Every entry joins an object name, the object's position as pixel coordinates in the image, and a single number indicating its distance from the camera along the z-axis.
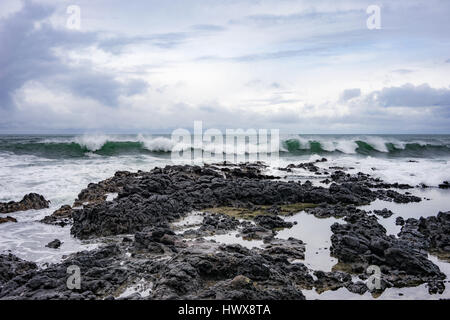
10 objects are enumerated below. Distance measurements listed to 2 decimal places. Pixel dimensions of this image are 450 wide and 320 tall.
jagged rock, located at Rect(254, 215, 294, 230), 9.82
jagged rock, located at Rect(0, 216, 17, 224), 10.18
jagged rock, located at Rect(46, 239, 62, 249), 8.12
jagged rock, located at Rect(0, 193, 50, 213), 11.45
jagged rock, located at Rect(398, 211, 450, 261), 7.90
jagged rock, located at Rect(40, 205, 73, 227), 10.30
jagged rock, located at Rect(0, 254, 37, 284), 6.25
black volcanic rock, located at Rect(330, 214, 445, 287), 6.27
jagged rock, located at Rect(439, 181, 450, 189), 16.92
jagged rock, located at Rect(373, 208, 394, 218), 11.12
